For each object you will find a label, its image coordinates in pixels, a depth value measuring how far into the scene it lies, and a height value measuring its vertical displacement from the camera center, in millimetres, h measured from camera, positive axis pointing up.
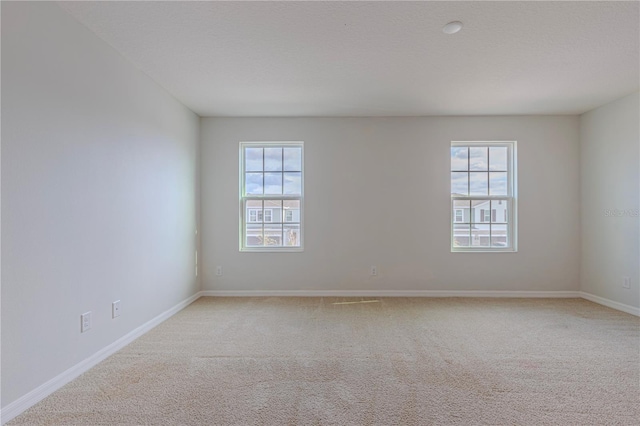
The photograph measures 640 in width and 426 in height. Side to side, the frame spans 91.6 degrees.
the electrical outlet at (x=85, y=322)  2145 -759
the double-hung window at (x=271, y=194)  4285 +275
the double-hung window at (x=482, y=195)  4234 +272
